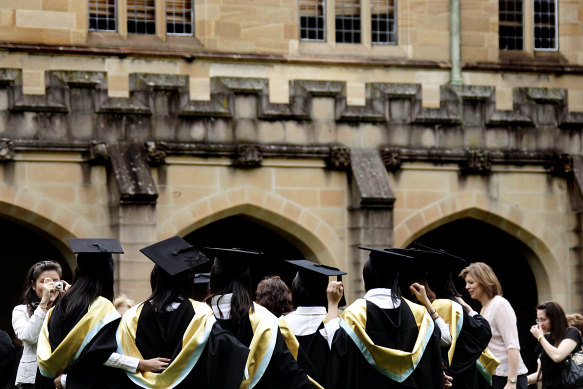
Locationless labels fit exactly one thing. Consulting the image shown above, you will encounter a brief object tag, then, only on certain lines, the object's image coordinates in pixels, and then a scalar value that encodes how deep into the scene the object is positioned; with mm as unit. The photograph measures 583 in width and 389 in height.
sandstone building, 26250
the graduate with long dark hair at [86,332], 14240
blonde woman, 18152
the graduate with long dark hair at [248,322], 14817
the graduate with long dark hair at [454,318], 16560
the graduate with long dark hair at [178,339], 14065
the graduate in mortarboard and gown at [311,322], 15632
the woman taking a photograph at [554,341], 19706
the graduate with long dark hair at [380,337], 15369
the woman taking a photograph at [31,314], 15908
